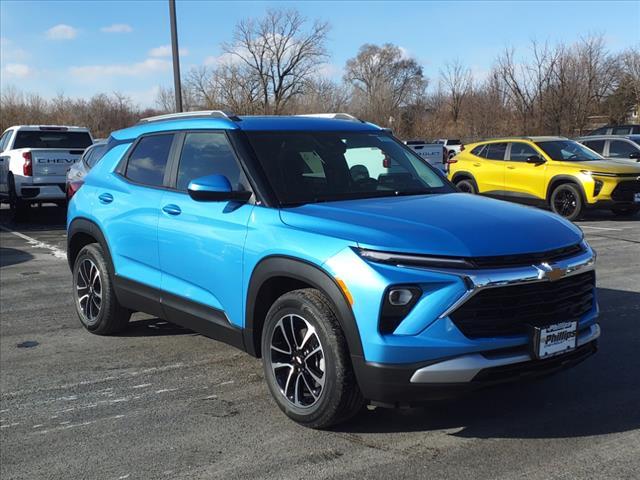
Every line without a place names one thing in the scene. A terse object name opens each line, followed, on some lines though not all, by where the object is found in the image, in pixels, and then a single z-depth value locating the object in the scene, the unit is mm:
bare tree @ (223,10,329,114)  53375
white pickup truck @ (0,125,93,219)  13469
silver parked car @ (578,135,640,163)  16234
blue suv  3203
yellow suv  12992
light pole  16312
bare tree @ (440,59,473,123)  49938
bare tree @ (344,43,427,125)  54875
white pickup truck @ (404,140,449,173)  21458
